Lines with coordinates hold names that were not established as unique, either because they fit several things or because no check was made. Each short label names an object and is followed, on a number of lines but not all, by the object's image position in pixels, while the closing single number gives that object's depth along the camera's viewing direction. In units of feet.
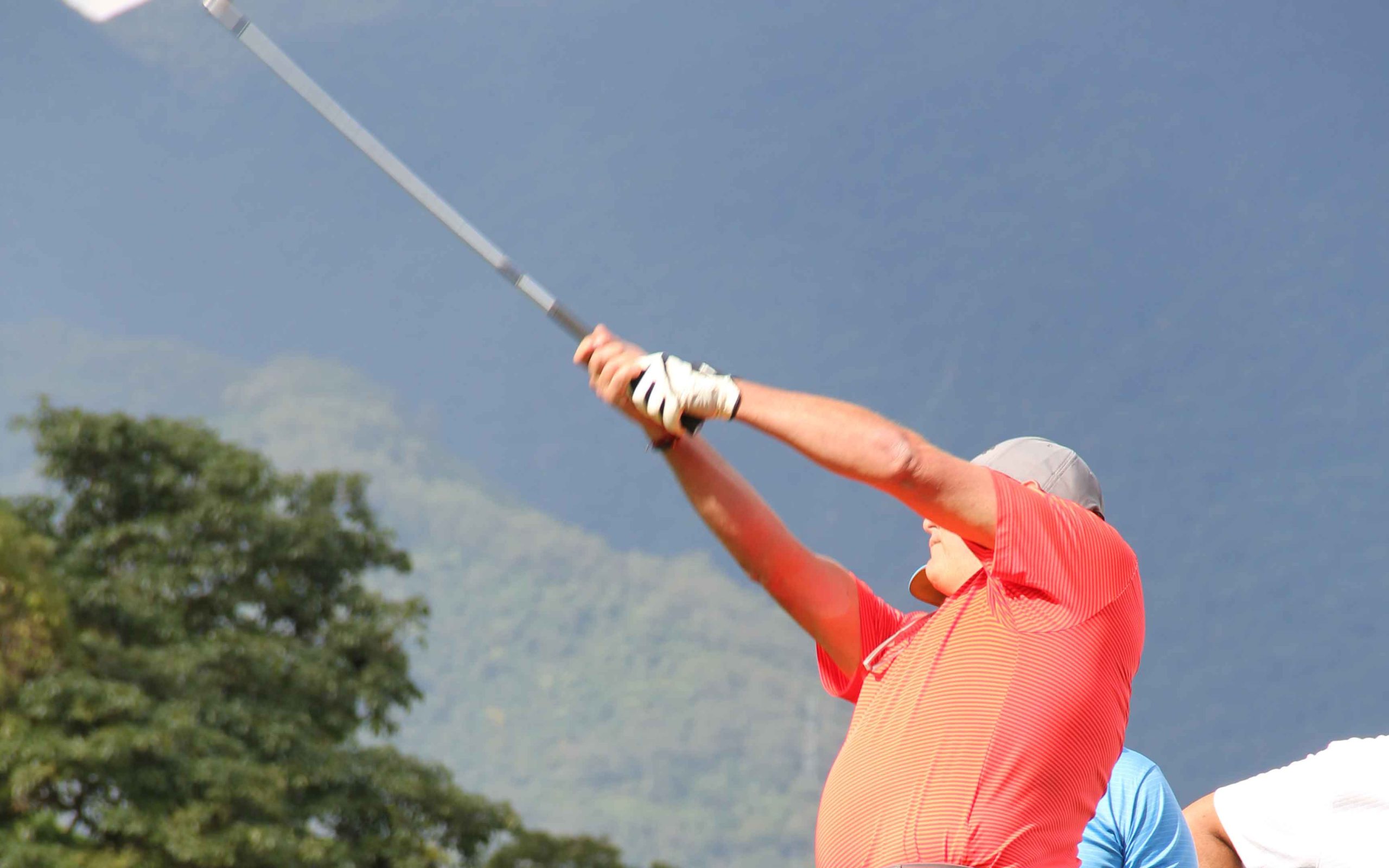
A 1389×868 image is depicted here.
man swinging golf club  53.45
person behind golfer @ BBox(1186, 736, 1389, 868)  54.87
